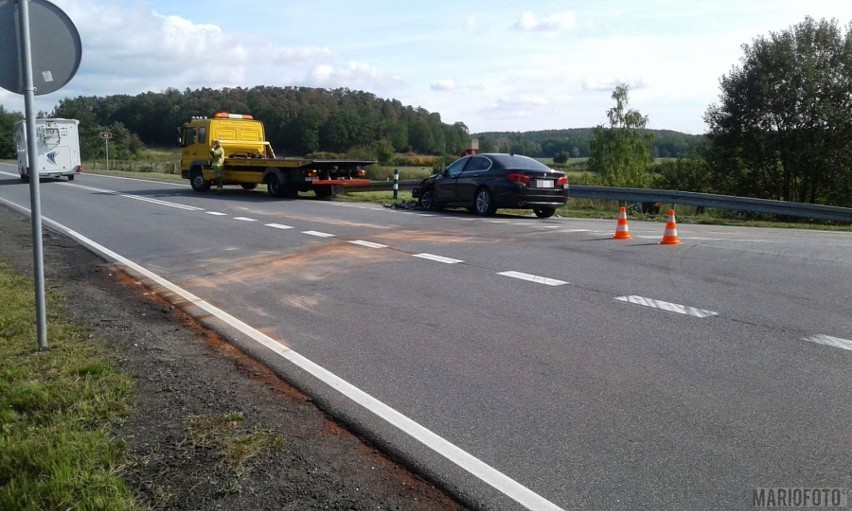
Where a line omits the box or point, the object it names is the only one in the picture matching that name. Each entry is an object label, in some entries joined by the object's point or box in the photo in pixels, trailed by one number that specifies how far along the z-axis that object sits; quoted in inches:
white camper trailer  1537.9
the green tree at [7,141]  3363.2
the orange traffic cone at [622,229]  506.9
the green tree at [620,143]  2358.5
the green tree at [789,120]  1302.9
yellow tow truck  948.0
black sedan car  671.8
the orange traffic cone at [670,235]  476.1
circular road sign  225.5
